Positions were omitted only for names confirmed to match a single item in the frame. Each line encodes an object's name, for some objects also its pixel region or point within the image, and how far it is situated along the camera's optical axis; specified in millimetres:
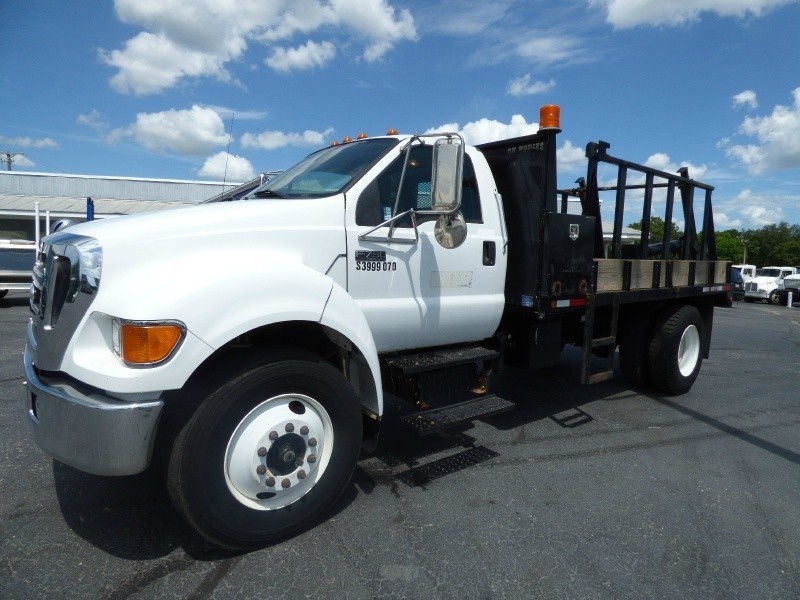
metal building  26688
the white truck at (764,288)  27578
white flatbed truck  2441
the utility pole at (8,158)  42594
